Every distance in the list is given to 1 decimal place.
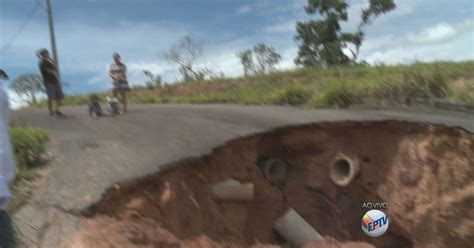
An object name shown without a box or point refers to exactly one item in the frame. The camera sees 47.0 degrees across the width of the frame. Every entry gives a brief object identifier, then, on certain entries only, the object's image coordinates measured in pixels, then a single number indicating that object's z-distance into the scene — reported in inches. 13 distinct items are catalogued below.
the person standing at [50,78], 381.7
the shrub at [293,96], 462.6
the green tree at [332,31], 960.9
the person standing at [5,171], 134.0
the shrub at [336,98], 428.1
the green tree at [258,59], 766.0
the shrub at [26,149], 257.4
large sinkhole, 277.7
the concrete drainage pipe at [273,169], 356.2
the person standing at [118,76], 411.2
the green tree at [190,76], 771.0
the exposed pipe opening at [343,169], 355.9
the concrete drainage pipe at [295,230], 309.0
